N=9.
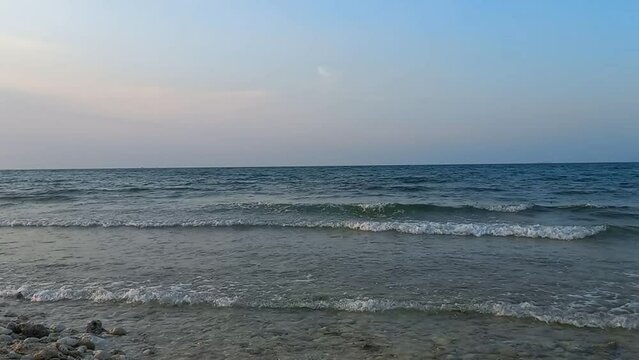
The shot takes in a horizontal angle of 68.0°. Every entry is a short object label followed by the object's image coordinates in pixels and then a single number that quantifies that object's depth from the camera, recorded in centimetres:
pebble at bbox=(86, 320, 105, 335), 697
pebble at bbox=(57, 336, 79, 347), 627
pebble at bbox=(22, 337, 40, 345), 626
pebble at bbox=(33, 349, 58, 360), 566
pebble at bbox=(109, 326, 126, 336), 688
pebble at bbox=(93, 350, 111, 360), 584
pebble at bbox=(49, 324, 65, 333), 704
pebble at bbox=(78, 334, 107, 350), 635
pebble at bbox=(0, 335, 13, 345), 631
